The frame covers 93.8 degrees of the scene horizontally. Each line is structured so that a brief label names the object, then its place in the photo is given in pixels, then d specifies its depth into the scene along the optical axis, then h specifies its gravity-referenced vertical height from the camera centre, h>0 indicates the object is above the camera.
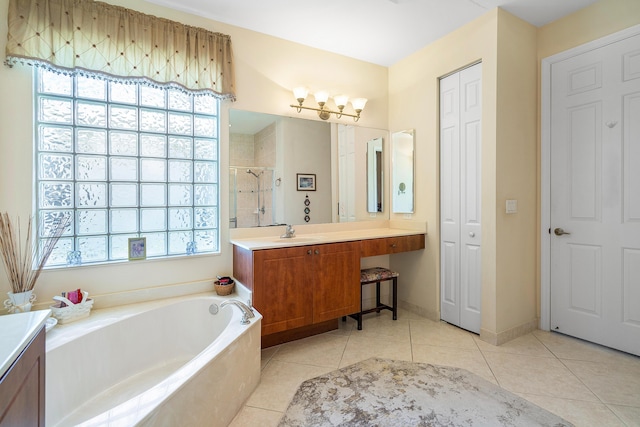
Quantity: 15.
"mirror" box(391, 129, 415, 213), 3.11 +0.43
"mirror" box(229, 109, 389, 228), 2.54 +0.38
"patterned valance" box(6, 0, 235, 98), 1.81 +1.14
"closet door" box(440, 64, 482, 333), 2.53 +0.12
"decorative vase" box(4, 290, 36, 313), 1.72 -0.53
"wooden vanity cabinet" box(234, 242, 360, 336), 2.11 -0.54
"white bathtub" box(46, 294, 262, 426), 1.23 -0.82
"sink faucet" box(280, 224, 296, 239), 2.58 -0.19
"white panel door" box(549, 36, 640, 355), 2.15 +0.12
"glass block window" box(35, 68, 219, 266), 1.97 +0.33
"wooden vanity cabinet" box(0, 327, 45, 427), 0.70 -0.47
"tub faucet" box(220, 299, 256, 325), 1.81 -0.62
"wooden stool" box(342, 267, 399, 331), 2.70 -0.63
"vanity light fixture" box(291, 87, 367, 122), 2.69 +1.04
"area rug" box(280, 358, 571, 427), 1.56 -1.08
